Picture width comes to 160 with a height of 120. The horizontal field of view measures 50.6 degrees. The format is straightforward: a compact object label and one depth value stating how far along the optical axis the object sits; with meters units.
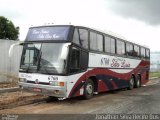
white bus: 6.86
